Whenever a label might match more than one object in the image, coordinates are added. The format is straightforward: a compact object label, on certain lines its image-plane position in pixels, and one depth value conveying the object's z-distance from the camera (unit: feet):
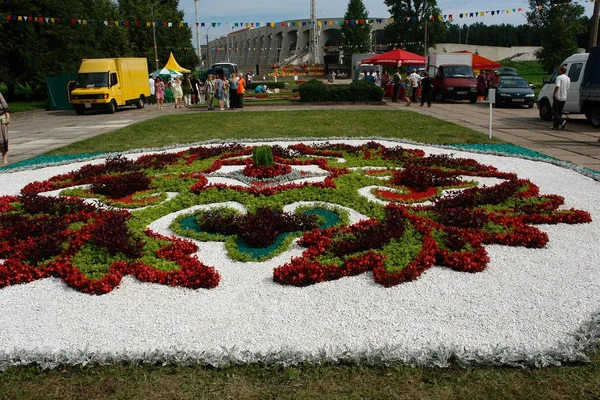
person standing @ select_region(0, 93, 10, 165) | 38.06
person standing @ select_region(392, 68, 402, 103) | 103.14
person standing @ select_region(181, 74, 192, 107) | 105.19
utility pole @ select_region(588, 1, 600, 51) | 78.11
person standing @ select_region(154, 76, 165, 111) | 97.55
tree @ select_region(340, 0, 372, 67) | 287.89
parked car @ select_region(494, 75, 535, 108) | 84.84
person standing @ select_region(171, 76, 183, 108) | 101.35
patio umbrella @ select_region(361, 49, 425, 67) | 110.83
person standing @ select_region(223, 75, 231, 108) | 91.70
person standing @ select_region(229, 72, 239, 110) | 91.50
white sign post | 43.80
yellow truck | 90.43
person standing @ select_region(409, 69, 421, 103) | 97.81
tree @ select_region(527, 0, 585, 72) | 140.05
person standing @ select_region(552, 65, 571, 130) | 54.08
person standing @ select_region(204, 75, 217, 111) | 91.50
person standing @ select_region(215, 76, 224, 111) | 90.38
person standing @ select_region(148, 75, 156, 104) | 118.52
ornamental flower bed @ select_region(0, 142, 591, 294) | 17.24
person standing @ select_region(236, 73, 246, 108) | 92.68
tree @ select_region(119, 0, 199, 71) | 189.98
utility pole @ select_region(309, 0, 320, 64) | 249.34
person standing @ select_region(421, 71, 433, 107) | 89.86
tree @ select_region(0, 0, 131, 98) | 109.81
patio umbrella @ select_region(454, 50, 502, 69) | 125.59
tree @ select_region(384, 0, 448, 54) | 284.43
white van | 61.11
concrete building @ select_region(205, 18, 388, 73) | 345.31
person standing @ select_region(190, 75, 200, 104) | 111.14
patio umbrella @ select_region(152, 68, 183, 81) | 145.80
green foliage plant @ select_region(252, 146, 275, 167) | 29.73
